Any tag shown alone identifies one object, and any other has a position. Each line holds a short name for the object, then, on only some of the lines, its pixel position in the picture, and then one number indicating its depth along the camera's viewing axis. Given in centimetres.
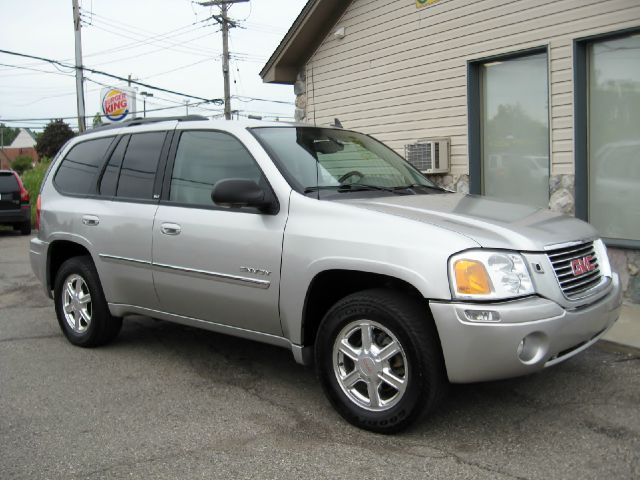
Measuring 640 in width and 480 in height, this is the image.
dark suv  1583
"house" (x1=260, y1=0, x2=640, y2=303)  684
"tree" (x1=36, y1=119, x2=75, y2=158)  6450
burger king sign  2380
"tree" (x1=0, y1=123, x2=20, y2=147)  12064
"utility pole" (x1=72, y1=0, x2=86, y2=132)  2452
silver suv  344
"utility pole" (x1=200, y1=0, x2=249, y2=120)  2838
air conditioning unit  852
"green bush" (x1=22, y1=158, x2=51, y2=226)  2016
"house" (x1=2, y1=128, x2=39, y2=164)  10812
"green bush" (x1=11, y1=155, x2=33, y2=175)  5856
